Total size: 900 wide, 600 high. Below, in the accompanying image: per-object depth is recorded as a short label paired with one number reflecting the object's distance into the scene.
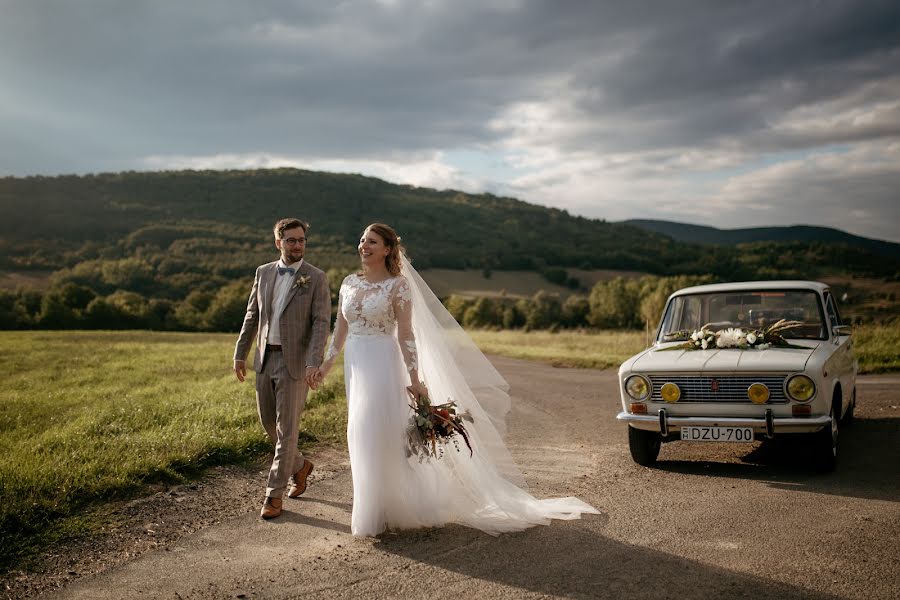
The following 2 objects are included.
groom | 5.62
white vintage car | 6.56
